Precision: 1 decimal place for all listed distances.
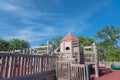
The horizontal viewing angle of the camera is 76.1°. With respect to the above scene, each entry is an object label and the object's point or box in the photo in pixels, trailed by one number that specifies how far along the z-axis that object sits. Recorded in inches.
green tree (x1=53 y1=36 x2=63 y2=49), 986.8
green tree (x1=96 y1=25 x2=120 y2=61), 850.7
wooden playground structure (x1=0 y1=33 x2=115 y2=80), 102.4
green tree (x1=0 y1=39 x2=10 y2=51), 746.2
